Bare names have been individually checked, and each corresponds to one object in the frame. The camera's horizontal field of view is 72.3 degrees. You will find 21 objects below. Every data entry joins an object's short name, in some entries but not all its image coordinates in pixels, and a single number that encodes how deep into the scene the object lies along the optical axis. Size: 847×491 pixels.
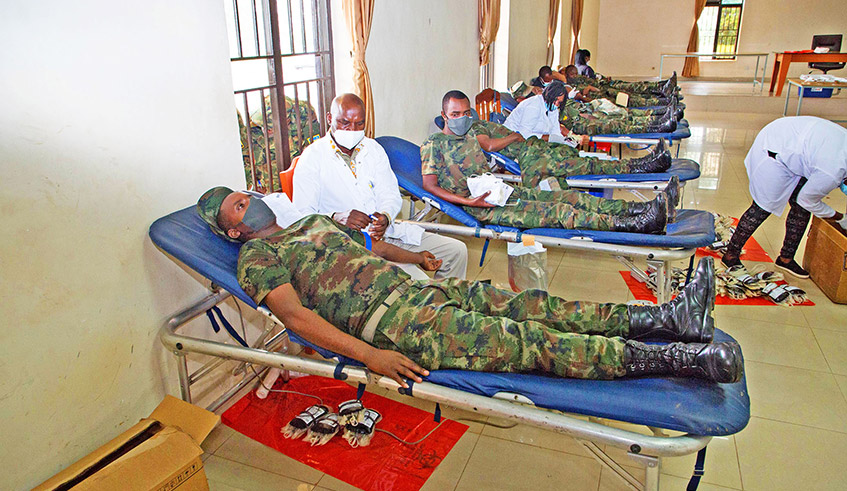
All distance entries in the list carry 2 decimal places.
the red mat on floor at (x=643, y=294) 3.28
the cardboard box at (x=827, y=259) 3.18
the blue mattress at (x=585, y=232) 2.63
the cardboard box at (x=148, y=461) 1.72
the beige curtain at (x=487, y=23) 5.77
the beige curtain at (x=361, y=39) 3.41
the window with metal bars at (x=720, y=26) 13.77
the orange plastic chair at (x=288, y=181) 2.99
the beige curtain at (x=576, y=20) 11.08
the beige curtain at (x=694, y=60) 13.80
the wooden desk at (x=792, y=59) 10.03
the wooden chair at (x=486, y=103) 5.57
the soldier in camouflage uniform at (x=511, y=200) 2.97
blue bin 9.37
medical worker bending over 3.19
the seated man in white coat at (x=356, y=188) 2.74
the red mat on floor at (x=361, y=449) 2.05
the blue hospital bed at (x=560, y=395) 1.50
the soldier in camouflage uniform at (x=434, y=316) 1.72
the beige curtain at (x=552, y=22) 9.31
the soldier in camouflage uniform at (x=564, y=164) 4.05
